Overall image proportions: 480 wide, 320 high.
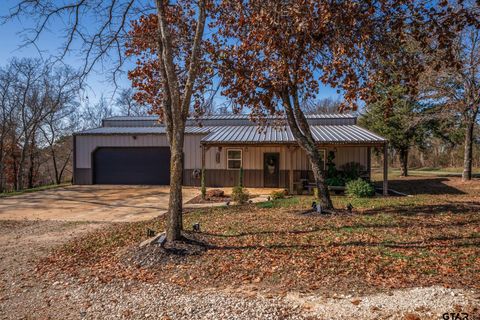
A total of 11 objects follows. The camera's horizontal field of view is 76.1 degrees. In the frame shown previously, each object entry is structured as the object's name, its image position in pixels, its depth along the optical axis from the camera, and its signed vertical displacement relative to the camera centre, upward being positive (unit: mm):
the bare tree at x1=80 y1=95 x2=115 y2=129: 32178 +5335
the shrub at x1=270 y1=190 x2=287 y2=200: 12695 -1279
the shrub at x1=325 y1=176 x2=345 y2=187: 13850 -785
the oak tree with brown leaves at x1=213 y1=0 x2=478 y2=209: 5355 +2430
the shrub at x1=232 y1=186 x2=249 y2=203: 11750 -1181
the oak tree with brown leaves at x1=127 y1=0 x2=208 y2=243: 5379 +2095
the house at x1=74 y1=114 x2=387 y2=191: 16406 +698
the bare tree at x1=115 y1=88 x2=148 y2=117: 35184 +6779
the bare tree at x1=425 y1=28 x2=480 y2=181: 15492 +4114
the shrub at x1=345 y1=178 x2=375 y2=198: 12125 -1041
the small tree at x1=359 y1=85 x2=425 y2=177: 21183 +2838
